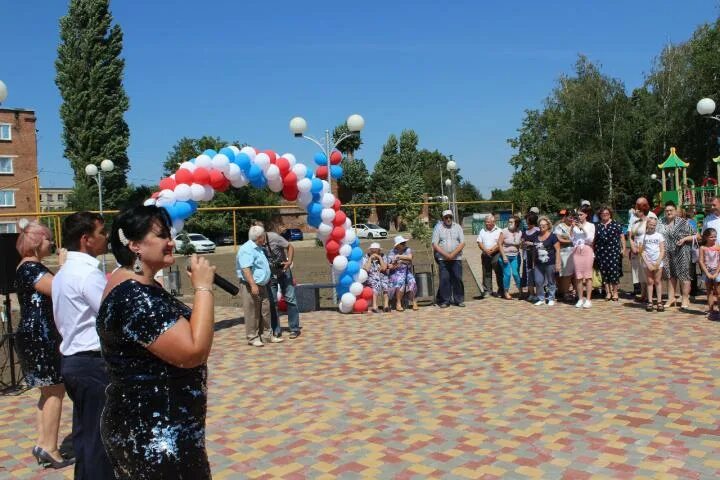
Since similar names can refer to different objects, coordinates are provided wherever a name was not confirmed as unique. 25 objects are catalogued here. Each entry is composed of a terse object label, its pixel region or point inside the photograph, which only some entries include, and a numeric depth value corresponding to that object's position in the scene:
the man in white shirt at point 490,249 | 12.46
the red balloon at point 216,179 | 10.23
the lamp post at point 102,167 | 23.86
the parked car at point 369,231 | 47.44
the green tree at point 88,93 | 42.97
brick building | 46.41
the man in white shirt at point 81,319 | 3.74
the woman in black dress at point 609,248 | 11.05
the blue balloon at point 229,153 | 10.45
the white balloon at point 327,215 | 11.29
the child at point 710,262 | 9.15
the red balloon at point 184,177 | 10.07
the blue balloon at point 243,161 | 10.41
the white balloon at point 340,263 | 11.14
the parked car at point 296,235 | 48.34
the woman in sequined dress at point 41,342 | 4.53
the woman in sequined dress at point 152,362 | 2.25
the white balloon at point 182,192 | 9.92
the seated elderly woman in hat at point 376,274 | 11.59
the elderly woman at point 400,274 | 11.53
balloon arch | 10.06
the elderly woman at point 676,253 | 9.95
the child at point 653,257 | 9.98
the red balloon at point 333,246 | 11.40
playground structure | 18.65
